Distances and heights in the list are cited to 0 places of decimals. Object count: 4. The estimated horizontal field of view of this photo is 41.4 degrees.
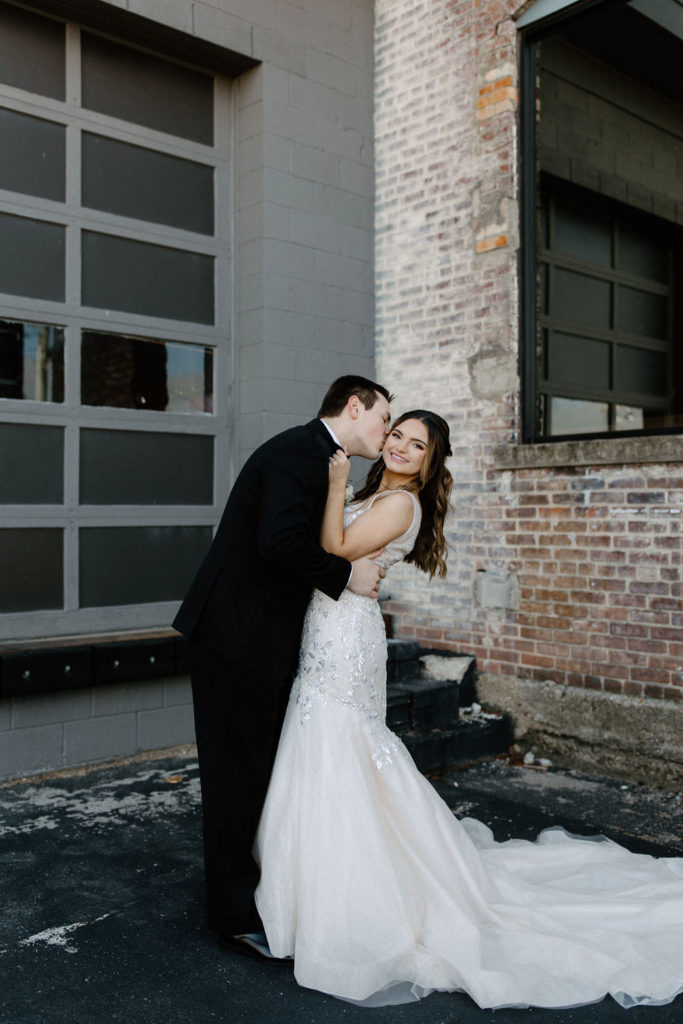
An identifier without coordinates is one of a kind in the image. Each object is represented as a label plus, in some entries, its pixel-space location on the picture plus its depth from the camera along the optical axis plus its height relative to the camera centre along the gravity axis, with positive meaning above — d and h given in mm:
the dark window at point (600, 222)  5621 +1953
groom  3080 -435
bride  2842 -1216
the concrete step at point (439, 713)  5266 -1195
